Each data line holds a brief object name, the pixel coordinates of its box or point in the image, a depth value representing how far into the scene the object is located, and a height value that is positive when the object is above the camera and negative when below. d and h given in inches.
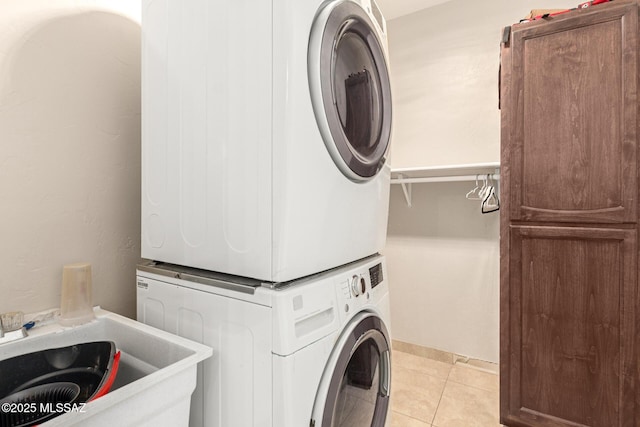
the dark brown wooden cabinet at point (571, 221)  56.5 -1.3
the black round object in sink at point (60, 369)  31.8 -15.9
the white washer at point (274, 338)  32.9 -13.9
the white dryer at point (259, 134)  33.5 +9.0
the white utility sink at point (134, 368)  26.0 -15.2
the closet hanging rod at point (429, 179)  89.1 +9.6
